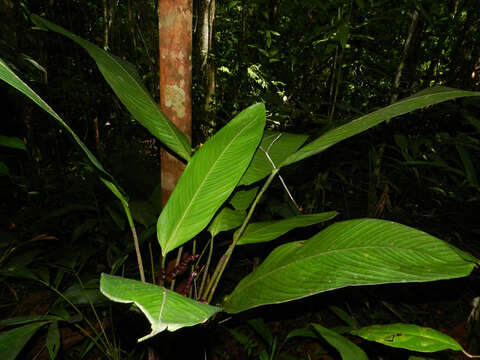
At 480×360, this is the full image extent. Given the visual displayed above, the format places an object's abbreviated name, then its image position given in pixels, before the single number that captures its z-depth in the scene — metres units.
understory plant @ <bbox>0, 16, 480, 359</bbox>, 0.42
